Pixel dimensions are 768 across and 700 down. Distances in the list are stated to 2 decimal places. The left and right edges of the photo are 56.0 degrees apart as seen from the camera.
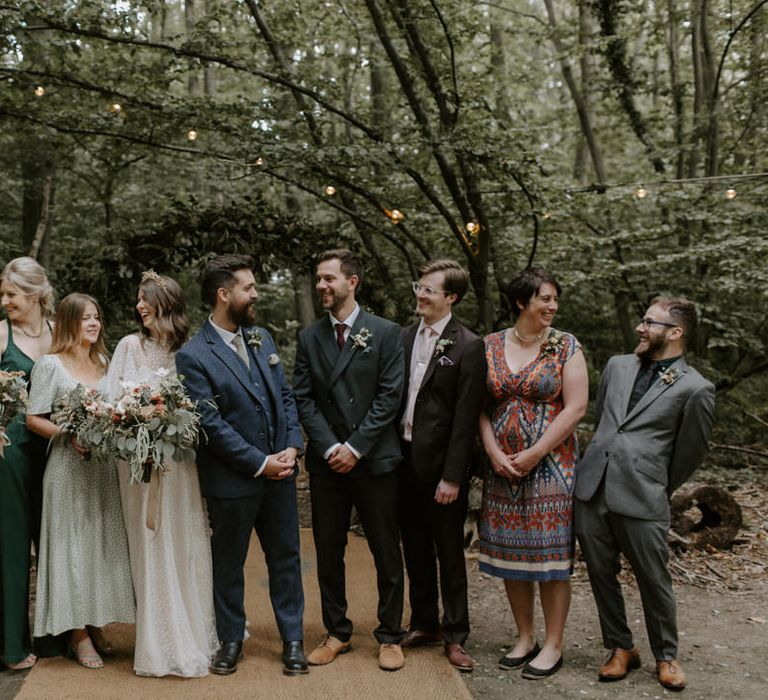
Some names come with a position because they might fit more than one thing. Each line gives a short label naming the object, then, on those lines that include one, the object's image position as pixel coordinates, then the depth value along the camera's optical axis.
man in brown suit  3.81
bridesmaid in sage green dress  3.73
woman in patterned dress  3.74
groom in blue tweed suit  3.67
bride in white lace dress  3.68
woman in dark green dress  3.78
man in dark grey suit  3.83
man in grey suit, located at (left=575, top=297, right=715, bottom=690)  3.62
